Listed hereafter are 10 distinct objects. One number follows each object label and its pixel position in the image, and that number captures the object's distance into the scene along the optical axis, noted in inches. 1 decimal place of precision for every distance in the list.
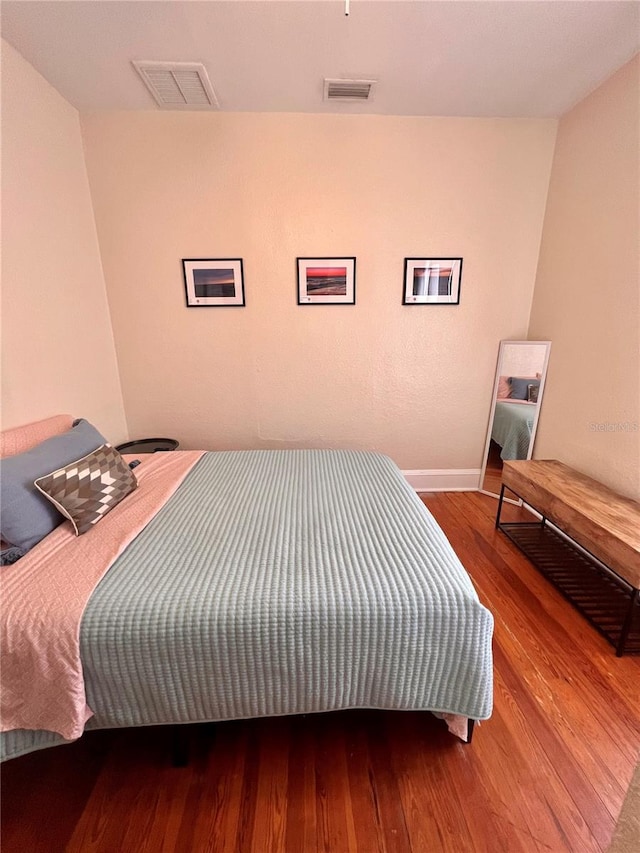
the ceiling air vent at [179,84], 73.5
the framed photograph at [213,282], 97.5
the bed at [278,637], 39.9
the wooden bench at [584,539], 61.5
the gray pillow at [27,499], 49.8
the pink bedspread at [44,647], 38.5
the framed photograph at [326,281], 99.0
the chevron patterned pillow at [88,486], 54.2
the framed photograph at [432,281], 100.3
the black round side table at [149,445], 103.8
